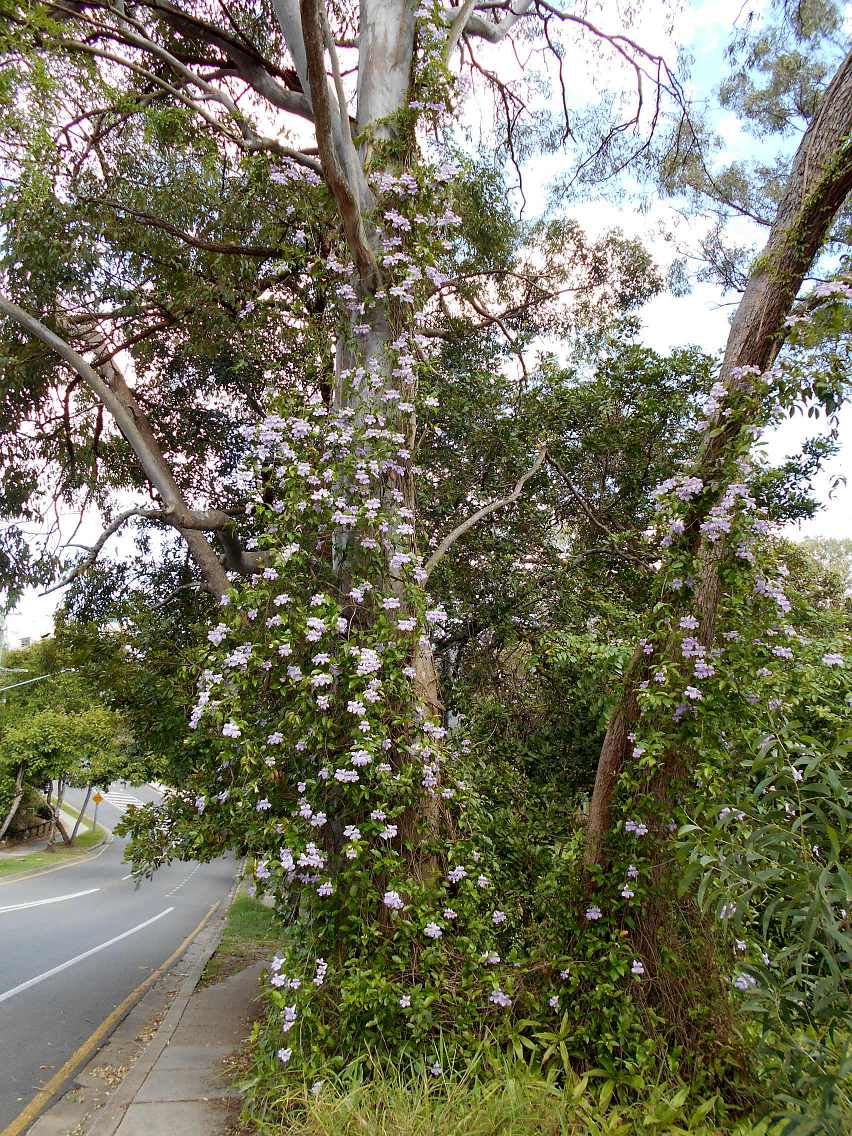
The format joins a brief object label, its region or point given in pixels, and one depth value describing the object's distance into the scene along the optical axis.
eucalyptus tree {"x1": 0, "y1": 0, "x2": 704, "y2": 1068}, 4.28
